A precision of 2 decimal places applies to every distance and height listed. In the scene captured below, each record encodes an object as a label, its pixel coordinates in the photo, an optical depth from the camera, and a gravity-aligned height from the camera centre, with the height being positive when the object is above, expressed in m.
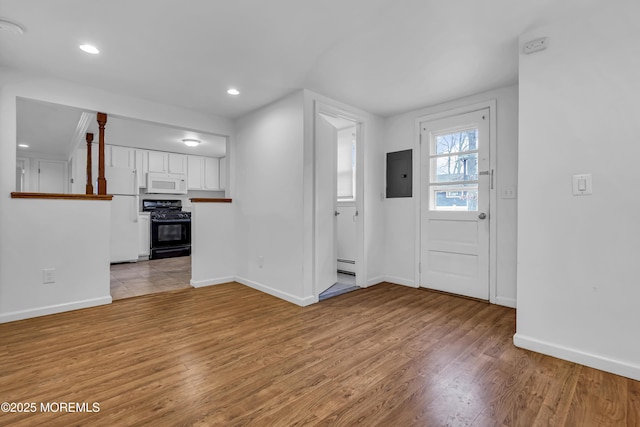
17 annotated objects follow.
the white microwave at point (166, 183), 6.21 +0.57
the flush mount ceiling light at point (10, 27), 2.03 +1.24
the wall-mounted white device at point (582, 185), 1.93 +0.17
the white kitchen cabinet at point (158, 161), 6.25 +1.02
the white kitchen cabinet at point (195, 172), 6.82 +0.86
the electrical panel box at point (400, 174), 3.89 +0.48
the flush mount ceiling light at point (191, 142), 5.46 +1.25
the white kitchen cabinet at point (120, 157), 5.70 +1.02
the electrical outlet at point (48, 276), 2.87 -0.62
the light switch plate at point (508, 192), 3.07 +0.19
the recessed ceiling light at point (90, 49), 2.34 +1.25
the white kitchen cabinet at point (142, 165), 6.05 +0.90
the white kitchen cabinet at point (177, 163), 6.52 +1.03
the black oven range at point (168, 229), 6.06 -0.37
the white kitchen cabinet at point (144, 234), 5.92 -0.46
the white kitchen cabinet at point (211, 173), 7.09 +0.87
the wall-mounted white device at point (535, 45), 2.07 +1.13
